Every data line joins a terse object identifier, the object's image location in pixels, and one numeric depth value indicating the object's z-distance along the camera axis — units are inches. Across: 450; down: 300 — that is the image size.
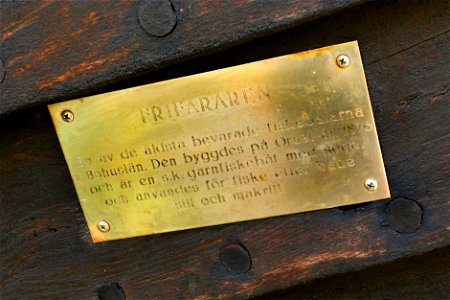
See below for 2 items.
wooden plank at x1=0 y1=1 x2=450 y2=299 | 15.4
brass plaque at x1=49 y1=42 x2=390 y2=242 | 15.3
